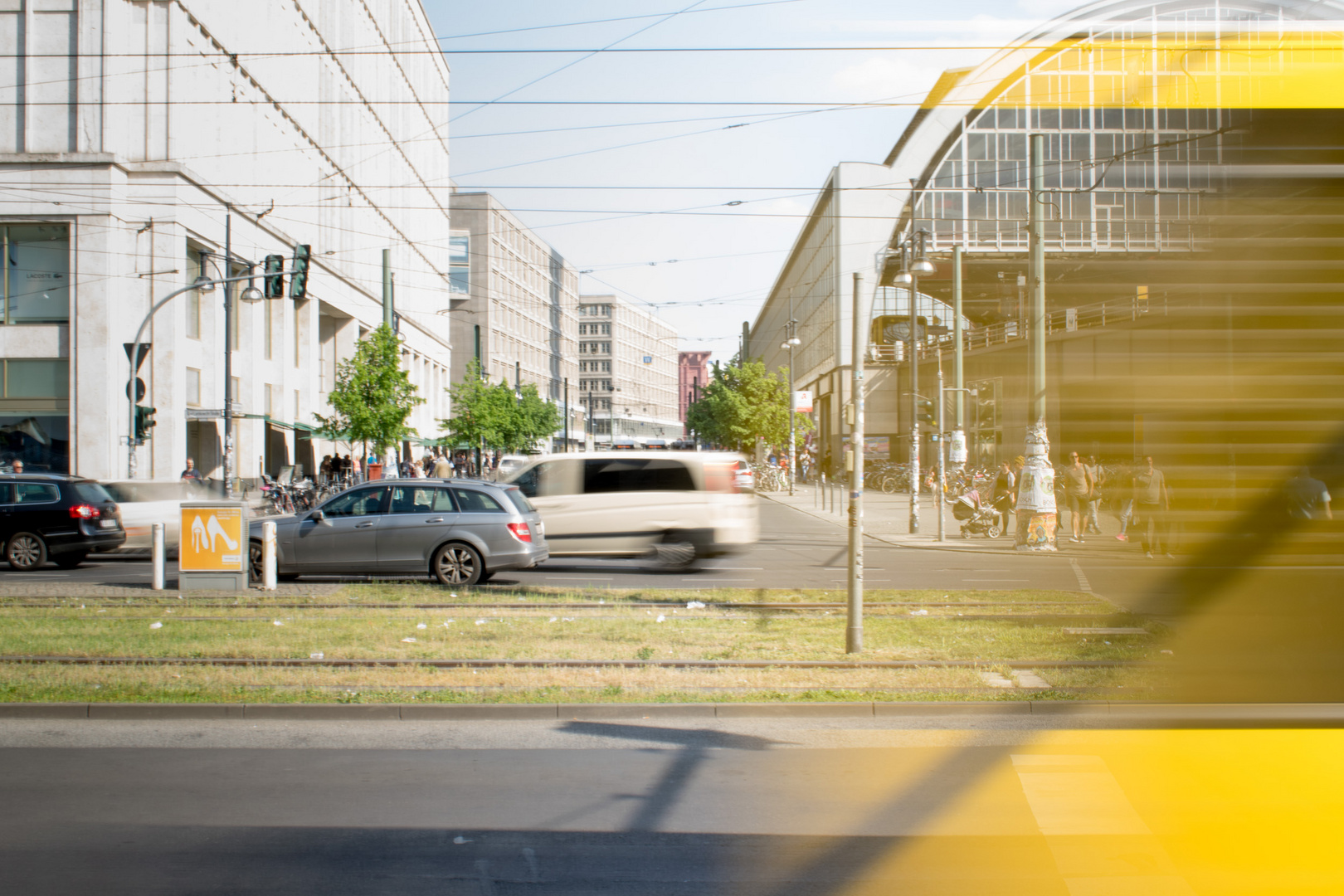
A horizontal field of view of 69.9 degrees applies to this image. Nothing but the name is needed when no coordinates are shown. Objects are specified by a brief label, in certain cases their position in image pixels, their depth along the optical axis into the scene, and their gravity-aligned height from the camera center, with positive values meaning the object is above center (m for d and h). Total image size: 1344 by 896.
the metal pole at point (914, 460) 23.59 +0.19
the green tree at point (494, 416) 53.09 +3.25
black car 16.22 -0.82
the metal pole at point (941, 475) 21.04 -0.16
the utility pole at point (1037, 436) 18.75 +0.60
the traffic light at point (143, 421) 23.89 +1.26
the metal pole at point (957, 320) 25.37 +3.94
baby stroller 23.16 -1.19
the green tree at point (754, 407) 48.84 +3.19
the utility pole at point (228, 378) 27.50 +2.71
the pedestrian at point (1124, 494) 22.38 -0.69
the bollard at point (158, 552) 13.31 -1.12
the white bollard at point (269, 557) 13.23 -1.19
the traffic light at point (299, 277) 22.67 +4.63
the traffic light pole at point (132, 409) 23.61 +1.62
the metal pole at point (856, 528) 8.74 -0.56
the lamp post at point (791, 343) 39.01 +5.08
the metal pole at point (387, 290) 39.72 +7.70
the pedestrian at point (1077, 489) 21.95 -0.53
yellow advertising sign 13.09 -0.97
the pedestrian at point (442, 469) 32.75 +0.05
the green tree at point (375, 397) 36.59 +2.84
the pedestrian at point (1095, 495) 23.57 -0.70
